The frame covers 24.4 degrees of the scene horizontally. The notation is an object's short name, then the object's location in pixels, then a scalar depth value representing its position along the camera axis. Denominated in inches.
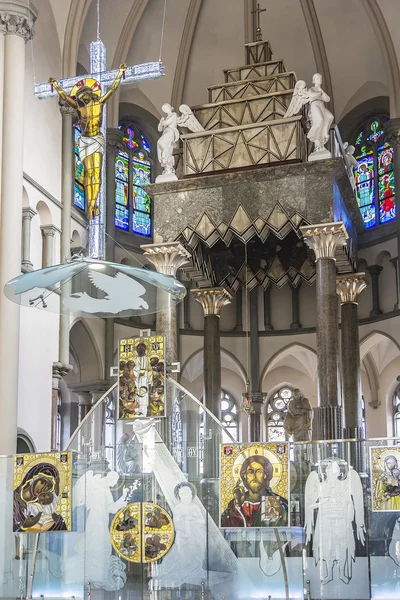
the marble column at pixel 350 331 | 769.6
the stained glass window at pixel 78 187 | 905.1
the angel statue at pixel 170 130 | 722.2
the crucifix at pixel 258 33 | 823.1
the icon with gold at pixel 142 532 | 462.9
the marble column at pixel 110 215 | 939.3
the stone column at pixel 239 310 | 1055.6
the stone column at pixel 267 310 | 1050.1
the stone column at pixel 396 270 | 954.1
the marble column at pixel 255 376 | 1007.0
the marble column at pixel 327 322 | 629.0
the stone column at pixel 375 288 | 978.1
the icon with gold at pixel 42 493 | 468.4
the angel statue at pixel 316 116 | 680.2
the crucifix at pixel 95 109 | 434.9
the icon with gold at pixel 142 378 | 486.6
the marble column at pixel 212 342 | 793.6
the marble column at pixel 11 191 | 663.8
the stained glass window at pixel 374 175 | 981.2
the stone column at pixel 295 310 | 1038.4
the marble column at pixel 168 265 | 661.9
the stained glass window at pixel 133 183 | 995.3
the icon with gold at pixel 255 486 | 441.7
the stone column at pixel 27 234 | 776.3
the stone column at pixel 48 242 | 816.3
